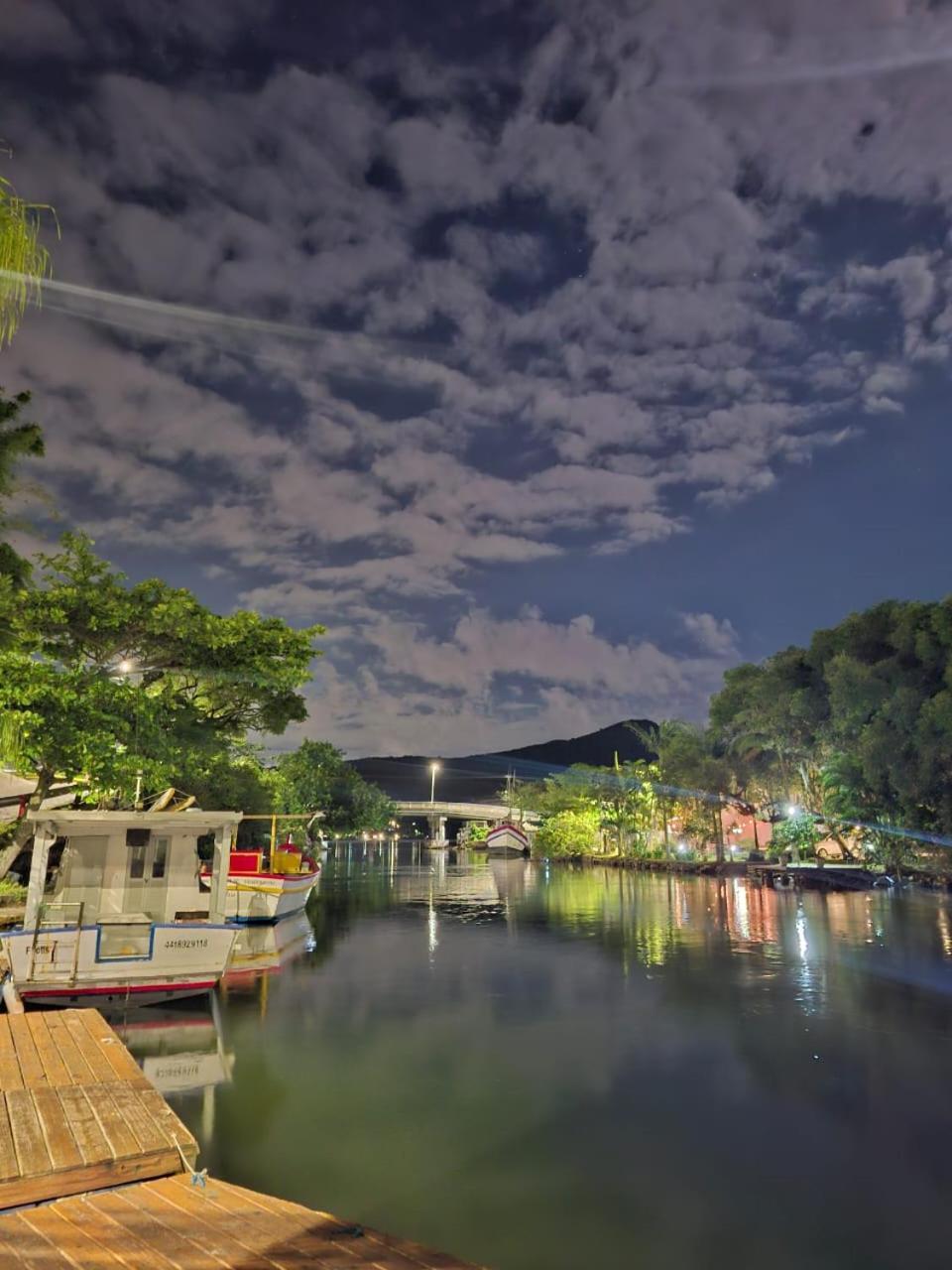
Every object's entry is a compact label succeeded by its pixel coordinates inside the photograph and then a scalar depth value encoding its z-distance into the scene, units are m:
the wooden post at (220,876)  18.41
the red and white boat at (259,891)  26.62
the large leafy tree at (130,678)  18.09
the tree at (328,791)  71.00
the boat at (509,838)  111.62
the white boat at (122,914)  15.63
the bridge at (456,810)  161.00
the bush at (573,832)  90.75
